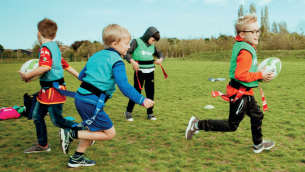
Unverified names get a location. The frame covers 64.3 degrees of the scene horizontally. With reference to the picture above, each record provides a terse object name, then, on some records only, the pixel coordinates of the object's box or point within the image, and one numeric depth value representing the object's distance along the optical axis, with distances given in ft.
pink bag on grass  18.40
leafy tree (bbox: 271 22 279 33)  202.69
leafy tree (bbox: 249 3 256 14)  157.89
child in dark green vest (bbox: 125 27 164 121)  17.22
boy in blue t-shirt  8.95
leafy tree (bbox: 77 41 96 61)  183.11
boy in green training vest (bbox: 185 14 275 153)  10.27
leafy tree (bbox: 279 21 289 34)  194.35
